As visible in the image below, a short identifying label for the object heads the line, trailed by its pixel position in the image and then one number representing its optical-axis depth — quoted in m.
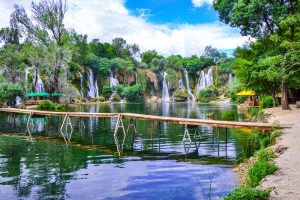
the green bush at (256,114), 22.33
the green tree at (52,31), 43.73
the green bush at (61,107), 38.90
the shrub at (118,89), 65.59
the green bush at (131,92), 65.77
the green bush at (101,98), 62.23
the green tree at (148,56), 87.08
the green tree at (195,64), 77.88
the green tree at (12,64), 44.14
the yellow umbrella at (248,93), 35.52
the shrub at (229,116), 25.98
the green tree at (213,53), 98.13
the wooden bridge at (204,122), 14.90
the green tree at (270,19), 22.16
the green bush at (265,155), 10.14
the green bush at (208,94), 69.92
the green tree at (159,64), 76.68
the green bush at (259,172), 8.19
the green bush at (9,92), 37.93
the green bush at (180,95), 72.82
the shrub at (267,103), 30.52
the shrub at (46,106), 39.09
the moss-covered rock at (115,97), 64.71
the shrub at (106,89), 64.25
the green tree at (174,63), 77.05
